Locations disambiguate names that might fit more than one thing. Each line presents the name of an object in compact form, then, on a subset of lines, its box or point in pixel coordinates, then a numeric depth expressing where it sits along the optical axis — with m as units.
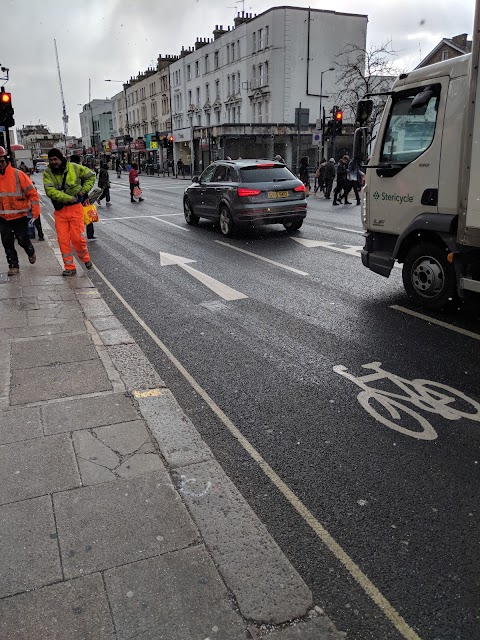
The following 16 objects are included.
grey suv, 12.20
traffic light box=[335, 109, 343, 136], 25.42
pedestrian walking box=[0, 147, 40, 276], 8.35
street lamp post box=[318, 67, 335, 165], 47.21
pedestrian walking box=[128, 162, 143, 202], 23.72
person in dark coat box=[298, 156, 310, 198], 25.19
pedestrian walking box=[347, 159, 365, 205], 19.97
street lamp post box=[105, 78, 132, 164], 84.88
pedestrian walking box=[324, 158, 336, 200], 22.36
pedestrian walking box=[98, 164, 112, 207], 20.74
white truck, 5.41
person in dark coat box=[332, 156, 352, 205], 20.05
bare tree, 47.19
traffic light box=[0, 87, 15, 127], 12.95
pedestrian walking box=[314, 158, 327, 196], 22.75
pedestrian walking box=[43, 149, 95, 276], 8.17
